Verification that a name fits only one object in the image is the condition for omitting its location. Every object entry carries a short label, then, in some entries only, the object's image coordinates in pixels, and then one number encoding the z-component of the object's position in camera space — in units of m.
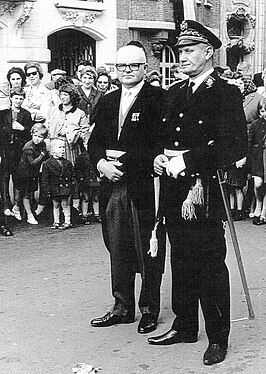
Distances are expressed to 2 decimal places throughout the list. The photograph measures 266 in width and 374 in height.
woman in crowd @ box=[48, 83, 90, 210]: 10.10
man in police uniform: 5.04
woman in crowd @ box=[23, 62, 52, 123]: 10.98
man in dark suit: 5.71
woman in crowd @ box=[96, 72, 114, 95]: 11.55
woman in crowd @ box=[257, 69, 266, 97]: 11.87
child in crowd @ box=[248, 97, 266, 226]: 10.48
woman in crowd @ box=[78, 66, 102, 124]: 10.76
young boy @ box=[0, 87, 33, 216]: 9.98
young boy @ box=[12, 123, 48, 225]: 10.04
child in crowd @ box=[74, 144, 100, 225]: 10.23
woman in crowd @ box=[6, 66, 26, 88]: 10.63
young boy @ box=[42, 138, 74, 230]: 9.85
